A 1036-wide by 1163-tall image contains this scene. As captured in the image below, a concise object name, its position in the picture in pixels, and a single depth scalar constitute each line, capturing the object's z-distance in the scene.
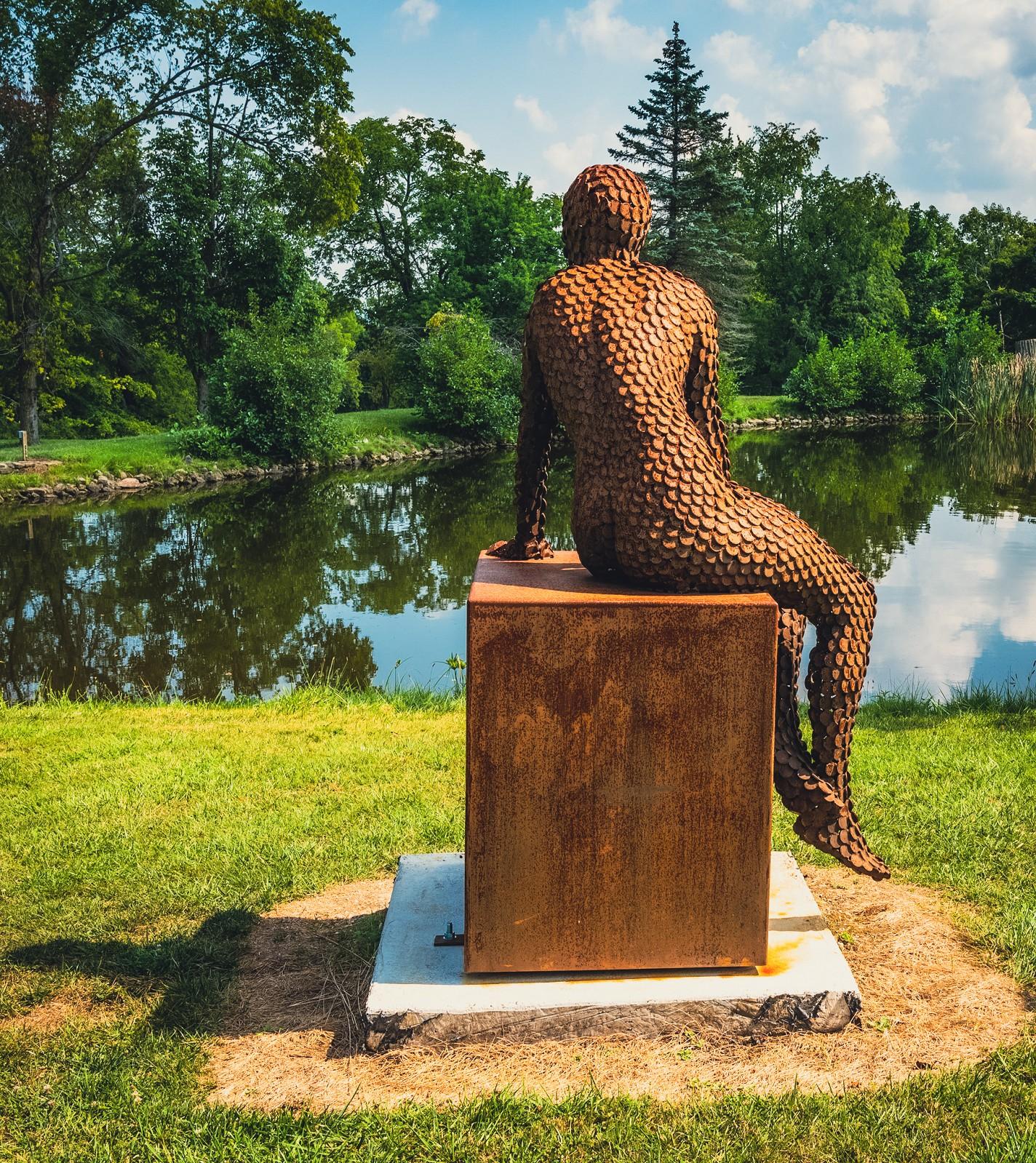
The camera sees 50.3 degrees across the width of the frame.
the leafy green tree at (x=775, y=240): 51.50
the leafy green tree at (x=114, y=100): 24.91
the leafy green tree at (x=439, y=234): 40.09
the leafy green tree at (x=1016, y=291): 44.44
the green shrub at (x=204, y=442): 27.28
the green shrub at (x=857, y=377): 45.16
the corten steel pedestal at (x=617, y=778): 3.62
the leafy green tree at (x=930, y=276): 50.50
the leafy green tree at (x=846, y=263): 50.41
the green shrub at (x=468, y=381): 33.72
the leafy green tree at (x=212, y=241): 29.89
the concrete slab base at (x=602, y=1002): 3.63
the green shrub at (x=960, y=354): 43.09
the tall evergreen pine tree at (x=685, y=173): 35.97
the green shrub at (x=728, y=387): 40.47
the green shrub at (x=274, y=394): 27.73
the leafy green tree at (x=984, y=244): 48.25
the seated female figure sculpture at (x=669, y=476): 3.75
